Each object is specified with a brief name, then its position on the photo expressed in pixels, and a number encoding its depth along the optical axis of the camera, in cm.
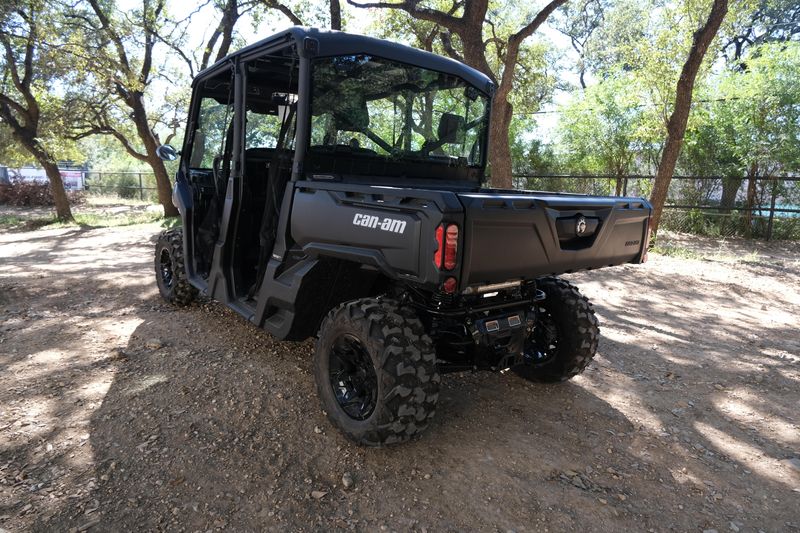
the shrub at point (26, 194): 2173
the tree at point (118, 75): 1191
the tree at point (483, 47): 884
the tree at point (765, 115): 1216
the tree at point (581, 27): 3111
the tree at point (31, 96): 1251
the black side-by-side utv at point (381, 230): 250
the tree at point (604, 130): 1464
